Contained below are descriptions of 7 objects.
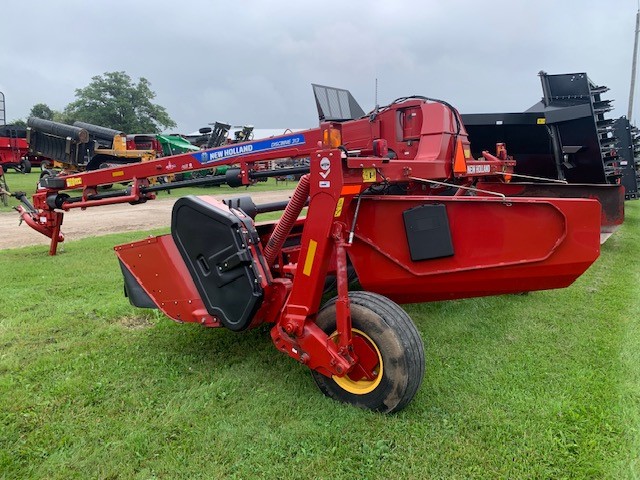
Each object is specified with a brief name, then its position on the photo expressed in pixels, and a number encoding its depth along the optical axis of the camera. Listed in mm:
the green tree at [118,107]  49062
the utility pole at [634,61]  19781
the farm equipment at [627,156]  10259
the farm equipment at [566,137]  7371
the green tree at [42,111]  56375
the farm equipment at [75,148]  15039
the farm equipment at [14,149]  17688
